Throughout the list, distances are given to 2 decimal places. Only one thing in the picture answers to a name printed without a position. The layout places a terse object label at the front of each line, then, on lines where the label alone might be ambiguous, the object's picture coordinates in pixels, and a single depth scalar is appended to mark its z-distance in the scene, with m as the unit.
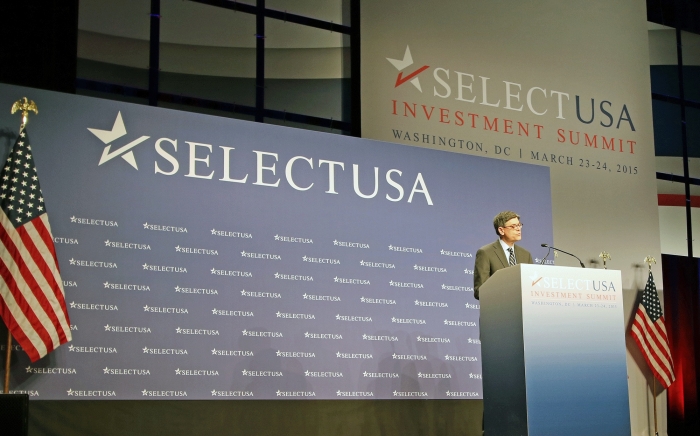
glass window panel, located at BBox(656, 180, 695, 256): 9.00
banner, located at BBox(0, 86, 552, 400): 5.37
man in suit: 5.27
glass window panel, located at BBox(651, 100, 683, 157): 9.16
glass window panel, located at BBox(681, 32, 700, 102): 9.44
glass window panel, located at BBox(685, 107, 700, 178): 9.18
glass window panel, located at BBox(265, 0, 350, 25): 7.41
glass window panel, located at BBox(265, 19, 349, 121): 7.21
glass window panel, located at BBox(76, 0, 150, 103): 6.52
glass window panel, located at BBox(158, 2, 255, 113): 6.81
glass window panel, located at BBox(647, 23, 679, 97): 9.30
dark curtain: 8.52
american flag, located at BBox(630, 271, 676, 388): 8.02
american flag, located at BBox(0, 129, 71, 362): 5.00
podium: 4.01
